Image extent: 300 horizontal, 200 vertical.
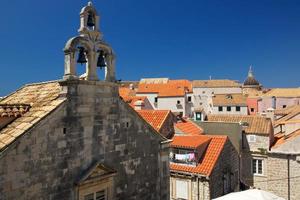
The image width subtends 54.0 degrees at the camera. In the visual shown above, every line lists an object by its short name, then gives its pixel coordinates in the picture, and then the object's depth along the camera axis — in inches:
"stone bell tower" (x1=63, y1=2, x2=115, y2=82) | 357.7
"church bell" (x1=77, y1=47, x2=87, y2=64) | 383.3
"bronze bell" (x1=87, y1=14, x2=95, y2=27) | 393.3
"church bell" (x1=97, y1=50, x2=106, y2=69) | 409.4
